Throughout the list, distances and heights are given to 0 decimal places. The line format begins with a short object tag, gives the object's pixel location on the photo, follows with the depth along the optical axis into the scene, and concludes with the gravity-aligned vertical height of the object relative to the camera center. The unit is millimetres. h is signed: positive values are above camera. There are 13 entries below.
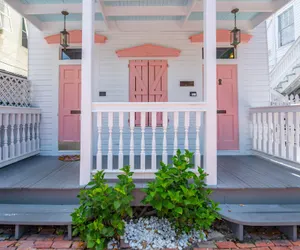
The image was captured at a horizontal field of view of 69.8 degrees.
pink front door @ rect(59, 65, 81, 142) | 4672 +547
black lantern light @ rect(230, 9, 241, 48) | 4083 +1757
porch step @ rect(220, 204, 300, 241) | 2102 -895
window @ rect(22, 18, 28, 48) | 7456 +3326
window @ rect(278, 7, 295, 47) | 8469 +4132
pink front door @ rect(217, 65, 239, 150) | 4688 +407
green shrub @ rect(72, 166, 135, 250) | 1893 -785
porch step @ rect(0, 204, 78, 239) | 2104 -897
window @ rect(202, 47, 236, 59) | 4715 +1666
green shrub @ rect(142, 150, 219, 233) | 1989 -657
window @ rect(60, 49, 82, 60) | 4711 +1625
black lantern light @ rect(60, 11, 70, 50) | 4074 +1709
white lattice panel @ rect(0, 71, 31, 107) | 3856 +721
